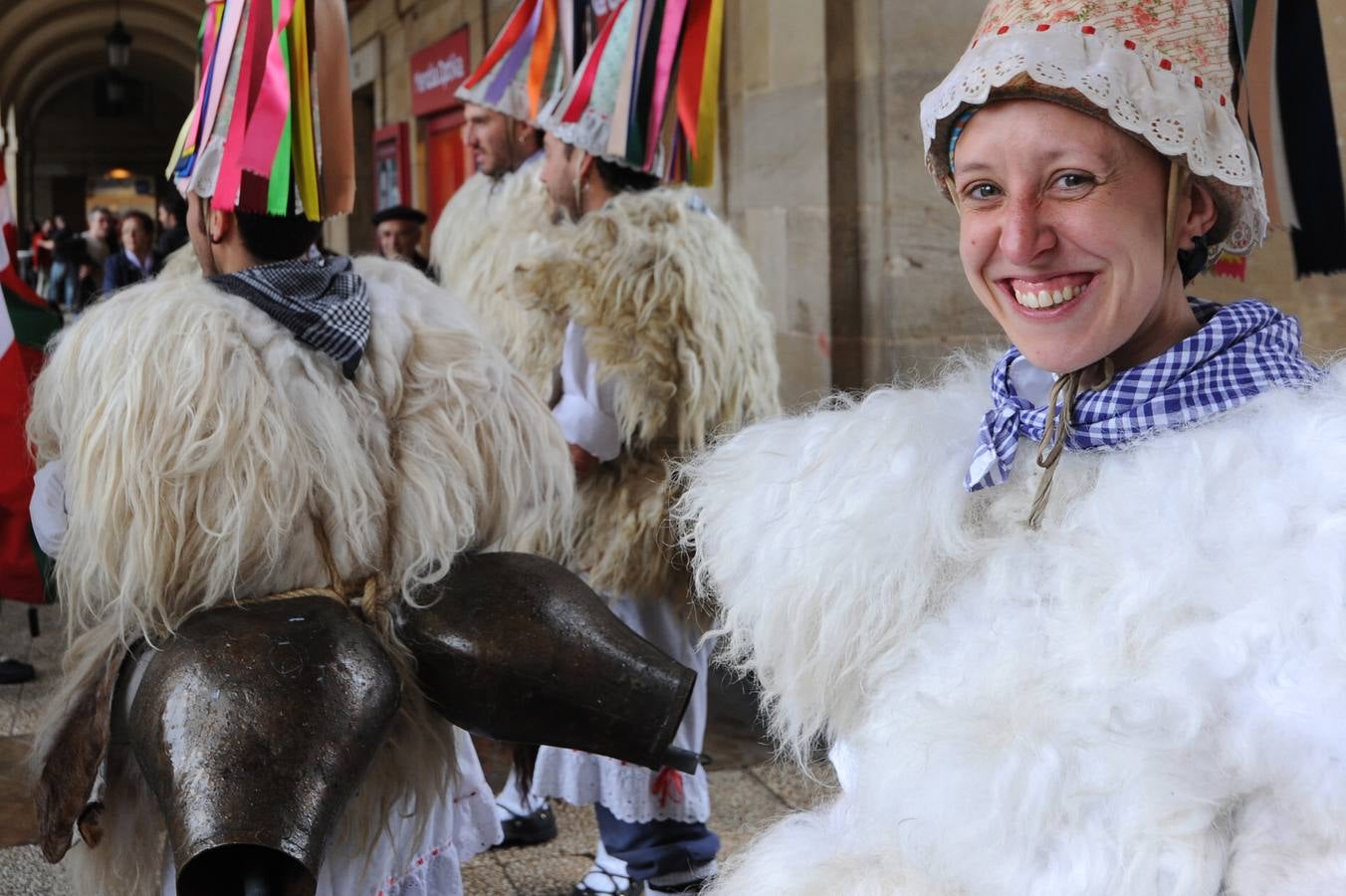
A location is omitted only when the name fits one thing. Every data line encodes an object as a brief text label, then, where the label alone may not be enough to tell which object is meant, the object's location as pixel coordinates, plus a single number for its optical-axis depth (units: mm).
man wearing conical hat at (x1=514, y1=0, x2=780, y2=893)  3025
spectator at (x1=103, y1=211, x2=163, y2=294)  8961
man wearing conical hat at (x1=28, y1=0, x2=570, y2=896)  1980
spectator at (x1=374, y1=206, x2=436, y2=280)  6340
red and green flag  2570
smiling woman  1139
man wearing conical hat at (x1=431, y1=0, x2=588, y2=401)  3363
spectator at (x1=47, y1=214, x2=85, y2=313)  15727
